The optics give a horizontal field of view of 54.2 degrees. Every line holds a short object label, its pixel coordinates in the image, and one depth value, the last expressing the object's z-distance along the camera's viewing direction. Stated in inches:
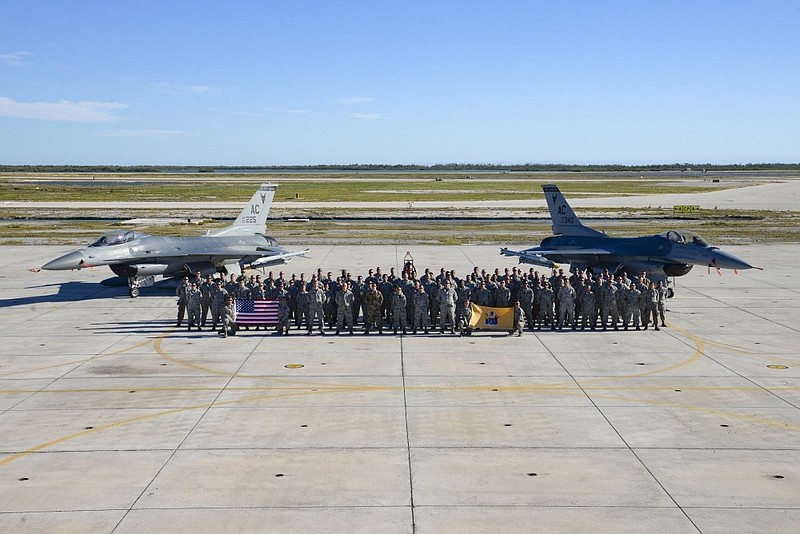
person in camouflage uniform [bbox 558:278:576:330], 816.9
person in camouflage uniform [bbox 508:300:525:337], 791.1
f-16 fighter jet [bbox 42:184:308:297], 997.8
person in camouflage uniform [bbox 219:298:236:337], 783.7
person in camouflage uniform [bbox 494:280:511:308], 812.6
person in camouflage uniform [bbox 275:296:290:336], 789.9
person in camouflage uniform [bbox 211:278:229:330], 794.8
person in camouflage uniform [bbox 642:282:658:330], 811.4
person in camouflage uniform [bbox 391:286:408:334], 794.5
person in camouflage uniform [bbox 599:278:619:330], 813.4
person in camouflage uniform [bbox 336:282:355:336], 796.0
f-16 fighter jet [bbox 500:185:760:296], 984.9
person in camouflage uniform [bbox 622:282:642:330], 816.9
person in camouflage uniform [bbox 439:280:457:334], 791.7
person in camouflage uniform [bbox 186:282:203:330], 809.5
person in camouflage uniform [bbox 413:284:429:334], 791.1
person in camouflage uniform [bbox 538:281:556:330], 816.9
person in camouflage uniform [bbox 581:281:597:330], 818.8
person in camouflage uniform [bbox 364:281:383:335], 788.6
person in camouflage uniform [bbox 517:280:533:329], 813.9
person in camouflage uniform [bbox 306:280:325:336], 792.3
